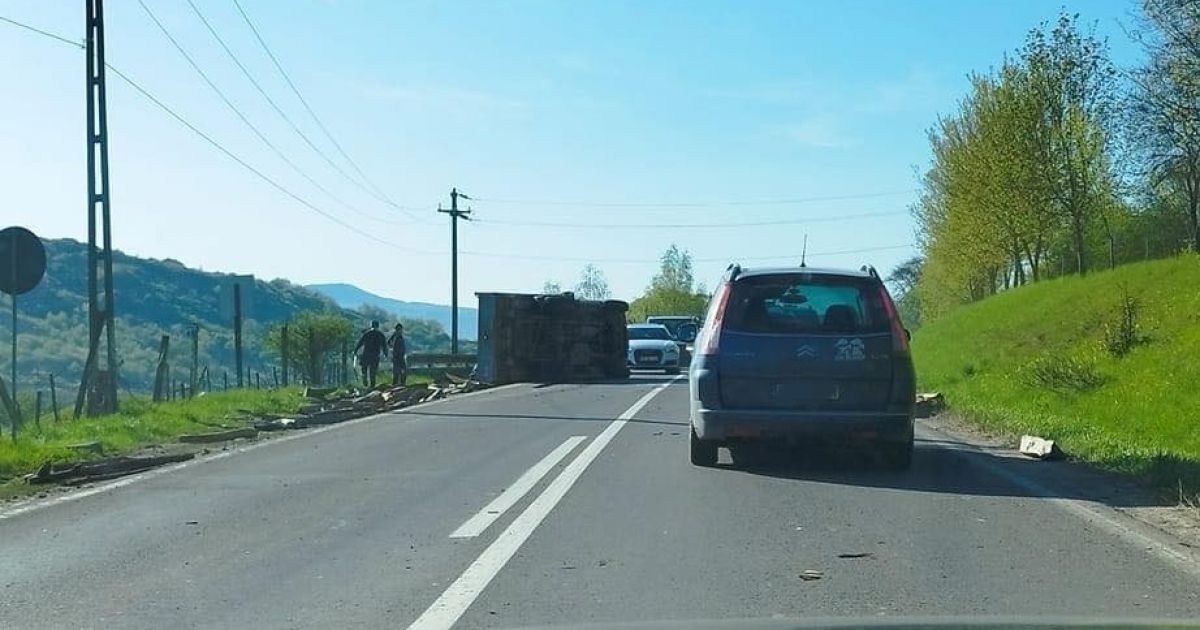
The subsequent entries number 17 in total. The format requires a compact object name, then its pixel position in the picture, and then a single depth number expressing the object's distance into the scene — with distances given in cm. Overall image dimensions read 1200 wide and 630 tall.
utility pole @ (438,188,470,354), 5644
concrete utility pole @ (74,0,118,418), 2106
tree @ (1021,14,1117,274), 4519
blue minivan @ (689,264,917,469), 1146
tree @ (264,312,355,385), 4847
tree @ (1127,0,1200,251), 2695
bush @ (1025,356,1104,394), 1992
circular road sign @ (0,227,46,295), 1568
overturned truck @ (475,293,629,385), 3391
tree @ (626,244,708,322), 11138
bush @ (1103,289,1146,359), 2336
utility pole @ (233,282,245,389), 2636
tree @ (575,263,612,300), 11088
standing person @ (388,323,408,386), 3341
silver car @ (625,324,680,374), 4053
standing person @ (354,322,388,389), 3238
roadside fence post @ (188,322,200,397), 2928
